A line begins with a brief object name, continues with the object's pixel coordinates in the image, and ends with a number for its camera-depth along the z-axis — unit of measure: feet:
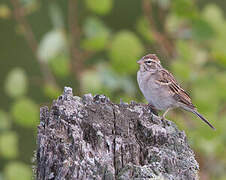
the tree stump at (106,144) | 19.79
